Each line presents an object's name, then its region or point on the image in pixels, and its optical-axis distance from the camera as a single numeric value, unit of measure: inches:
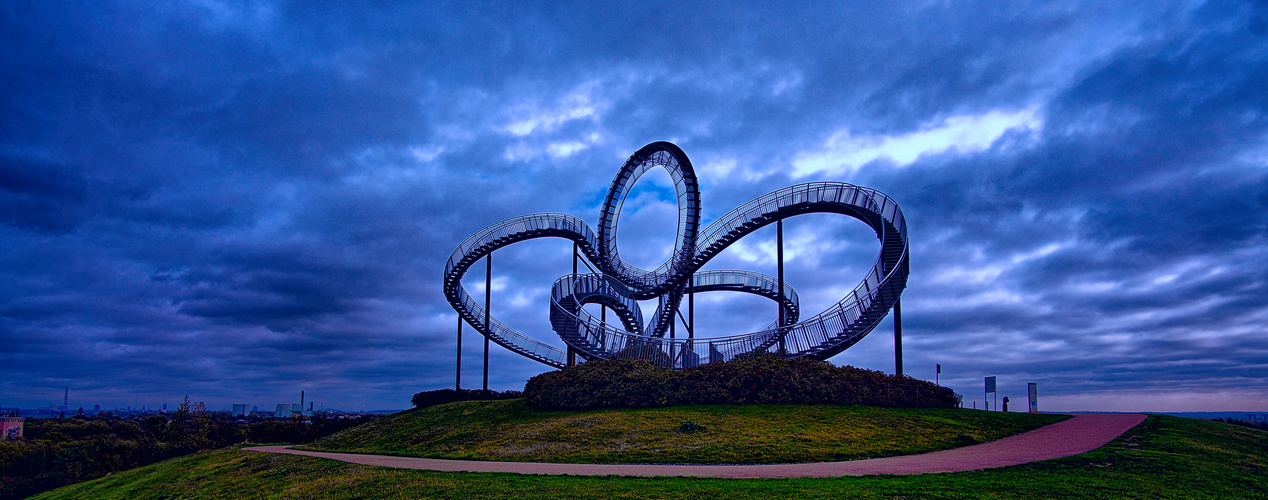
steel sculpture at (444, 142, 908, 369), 1050.1
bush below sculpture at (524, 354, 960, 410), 871.7
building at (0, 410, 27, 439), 2082.4
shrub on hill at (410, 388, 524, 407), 1453.0
